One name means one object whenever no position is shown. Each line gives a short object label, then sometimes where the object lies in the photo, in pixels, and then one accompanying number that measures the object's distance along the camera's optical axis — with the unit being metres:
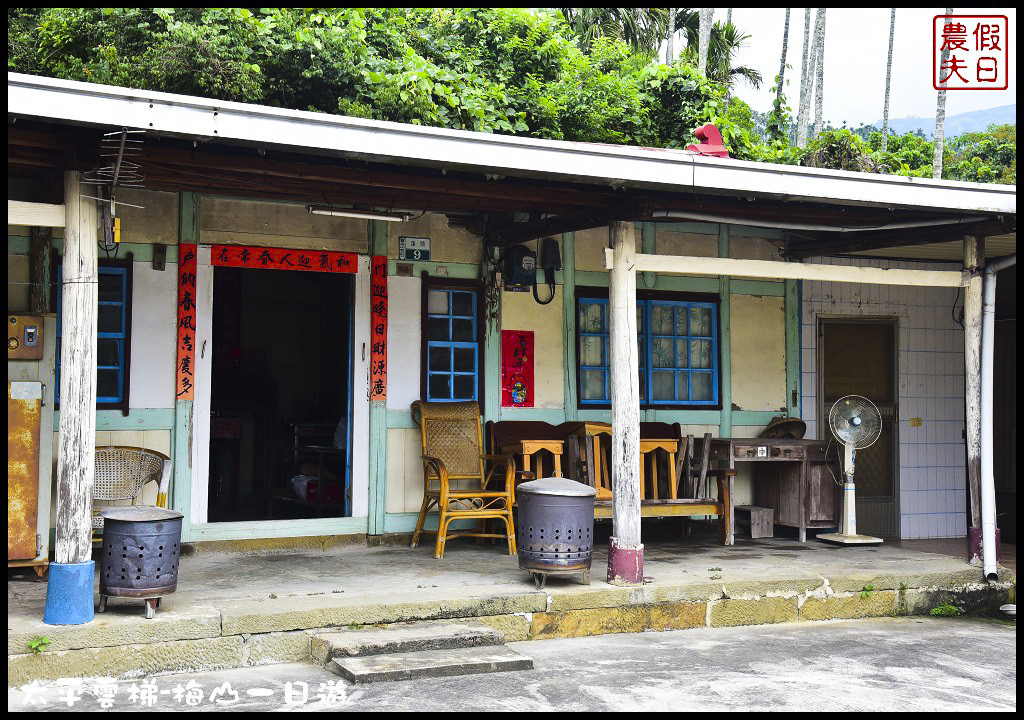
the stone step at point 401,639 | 5.16
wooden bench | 7.63
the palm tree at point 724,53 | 22.23
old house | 5.56
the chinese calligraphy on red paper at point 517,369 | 8.02
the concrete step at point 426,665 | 4.88
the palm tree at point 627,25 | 21.02
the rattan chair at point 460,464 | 7.22
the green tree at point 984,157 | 19.88
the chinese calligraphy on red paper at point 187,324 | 6.96
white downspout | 7.19
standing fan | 8.12
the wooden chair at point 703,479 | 7.97
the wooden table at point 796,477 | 8.20
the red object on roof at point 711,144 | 6.22
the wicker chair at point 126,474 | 6.48
